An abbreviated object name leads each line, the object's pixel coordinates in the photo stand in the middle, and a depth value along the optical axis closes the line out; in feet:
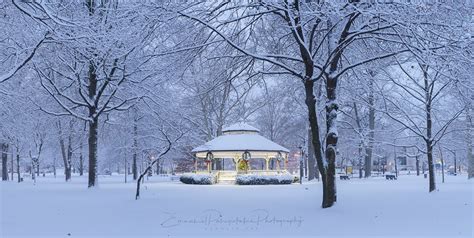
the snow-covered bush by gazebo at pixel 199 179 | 111.55
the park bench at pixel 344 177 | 139.44
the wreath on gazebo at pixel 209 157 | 119.24
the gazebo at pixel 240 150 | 117.29
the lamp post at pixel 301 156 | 117.36
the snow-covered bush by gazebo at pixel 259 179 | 109.29
